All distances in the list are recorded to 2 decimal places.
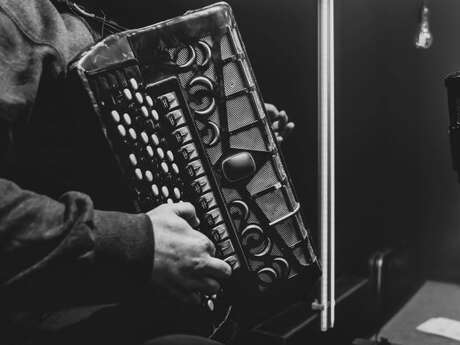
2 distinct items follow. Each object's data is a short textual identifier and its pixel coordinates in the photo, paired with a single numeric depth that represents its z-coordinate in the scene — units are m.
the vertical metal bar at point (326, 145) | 1.82
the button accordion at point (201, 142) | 1.16
